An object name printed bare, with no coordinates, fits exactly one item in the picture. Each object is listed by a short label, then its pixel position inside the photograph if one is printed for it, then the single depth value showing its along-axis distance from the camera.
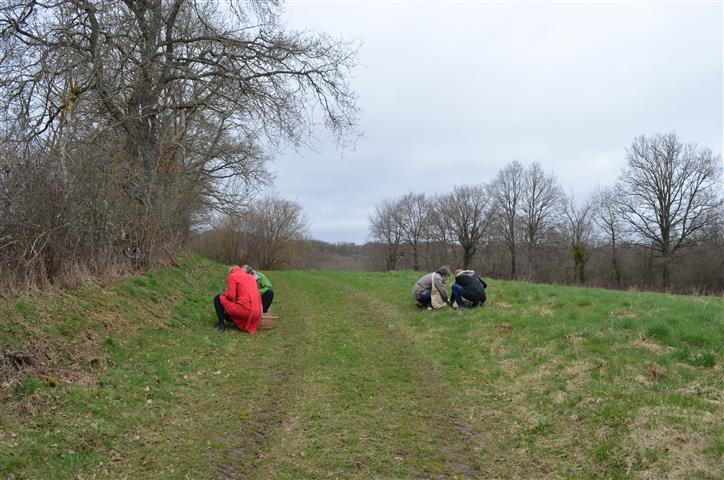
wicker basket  10.28
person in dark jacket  11.47
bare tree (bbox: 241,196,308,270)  47.53
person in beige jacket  11.91
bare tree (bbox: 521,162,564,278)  60.06
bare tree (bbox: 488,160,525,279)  61.16
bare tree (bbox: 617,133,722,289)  42.12
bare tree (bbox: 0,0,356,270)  9.88
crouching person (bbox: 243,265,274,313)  11.66
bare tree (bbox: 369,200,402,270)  70.69
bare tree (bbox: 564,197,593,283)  55.06
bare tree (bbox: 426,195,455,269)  65.12
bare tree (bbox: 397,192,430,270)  68.81
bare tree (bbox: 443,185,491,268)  62.25
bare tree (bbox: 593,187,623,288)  49.34
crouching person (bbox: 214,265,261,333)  9.82
